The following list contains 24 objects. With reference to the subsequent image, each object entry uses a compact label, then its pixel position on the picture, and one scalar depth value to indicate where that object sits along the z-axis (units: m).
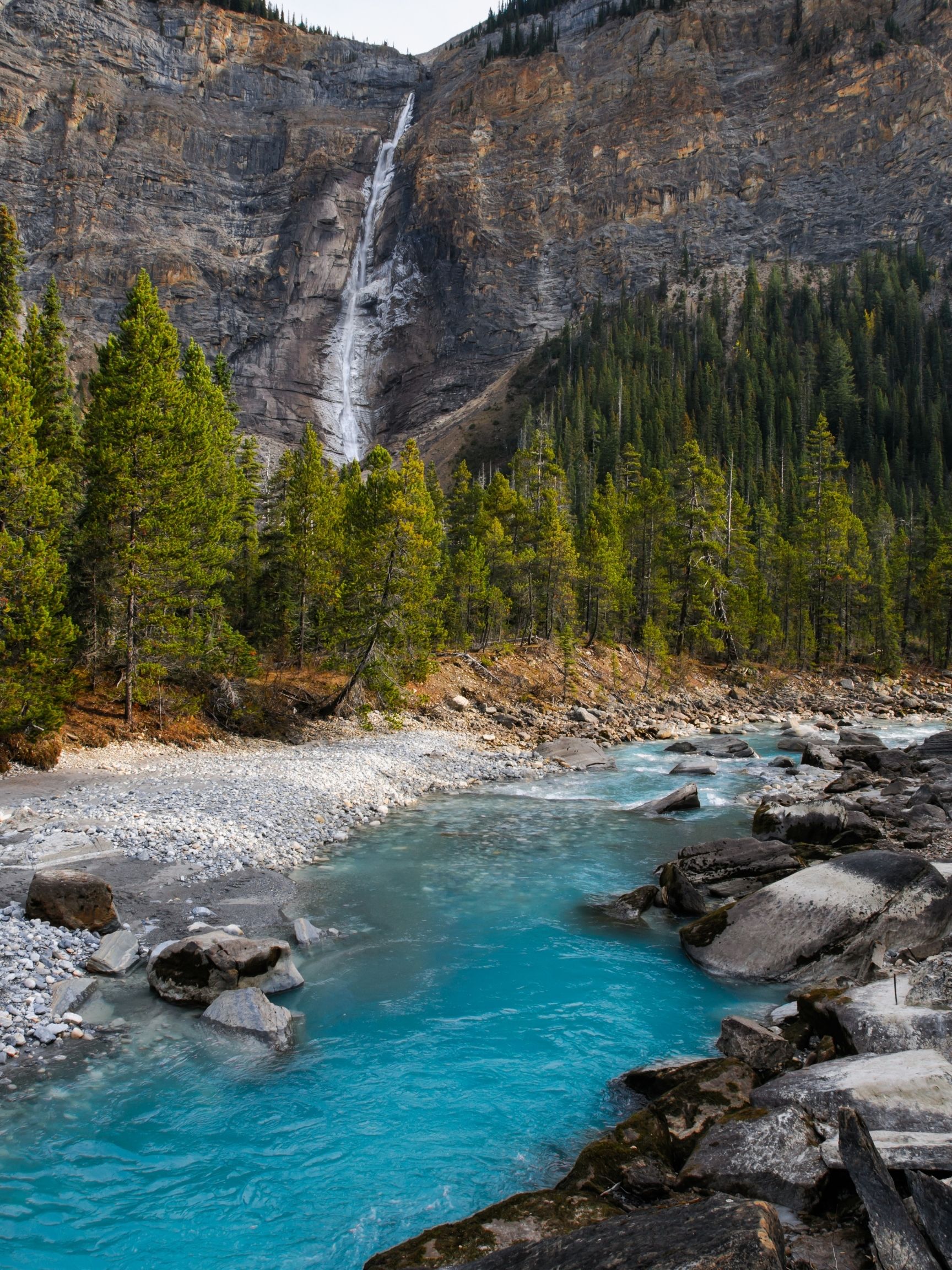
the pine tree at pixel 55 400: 22.03
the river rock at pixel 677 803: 19.00
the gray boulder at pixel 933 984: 7.09
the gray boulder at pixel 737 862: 12.88
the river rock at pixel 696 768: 23.95
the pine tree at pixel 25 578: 17.39
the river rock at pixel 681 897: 12.11
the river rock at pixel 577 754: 25.41
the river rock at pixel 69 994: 8.16
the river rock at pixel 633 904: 12.27
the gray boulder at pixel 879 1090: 5.32
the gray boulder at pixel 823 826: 14.44
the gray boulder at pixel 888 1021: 6.53
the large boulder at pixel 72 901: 9.88
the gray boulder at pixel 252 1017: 8.16
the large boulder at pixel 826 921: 9.23
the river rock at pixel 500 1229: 4.88
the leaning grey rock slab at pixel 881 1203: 3.99
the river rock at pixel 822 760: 23.73
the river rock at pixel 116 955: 9.09
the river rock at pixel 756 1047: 7.12
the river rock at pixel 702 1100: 6.03
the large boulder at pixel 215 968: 8.79
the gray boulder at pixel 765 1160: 5.07
